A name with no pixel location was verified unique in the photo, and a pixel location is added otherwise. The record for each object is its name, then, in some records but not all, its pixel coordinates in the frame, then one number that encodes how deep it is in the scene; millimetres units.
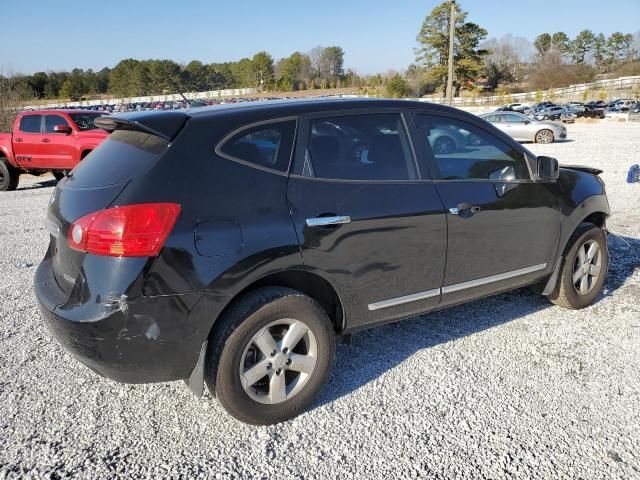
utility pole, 36750
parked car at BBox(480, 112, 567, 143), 22625
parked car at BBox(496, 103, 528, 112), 48550
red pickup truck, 12070
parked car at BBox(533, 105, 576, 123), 39500
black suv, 2520
